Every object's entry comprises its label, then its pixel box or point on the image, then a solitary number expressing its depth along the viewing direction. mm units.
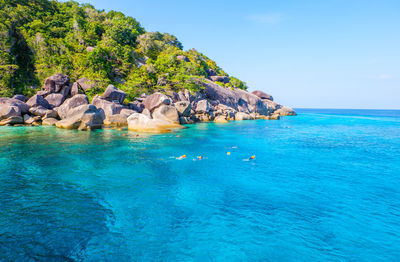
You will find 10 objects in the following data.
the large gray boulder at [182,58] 47956
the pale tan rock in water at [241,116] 44125
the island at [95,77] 25375
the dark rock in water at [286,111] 67206
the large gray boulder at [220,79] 58906
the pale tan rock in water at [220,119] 37625
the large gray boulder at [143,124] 23031
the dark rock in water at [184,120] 31062
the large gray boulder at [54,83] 28397
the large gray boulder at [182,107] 30500
